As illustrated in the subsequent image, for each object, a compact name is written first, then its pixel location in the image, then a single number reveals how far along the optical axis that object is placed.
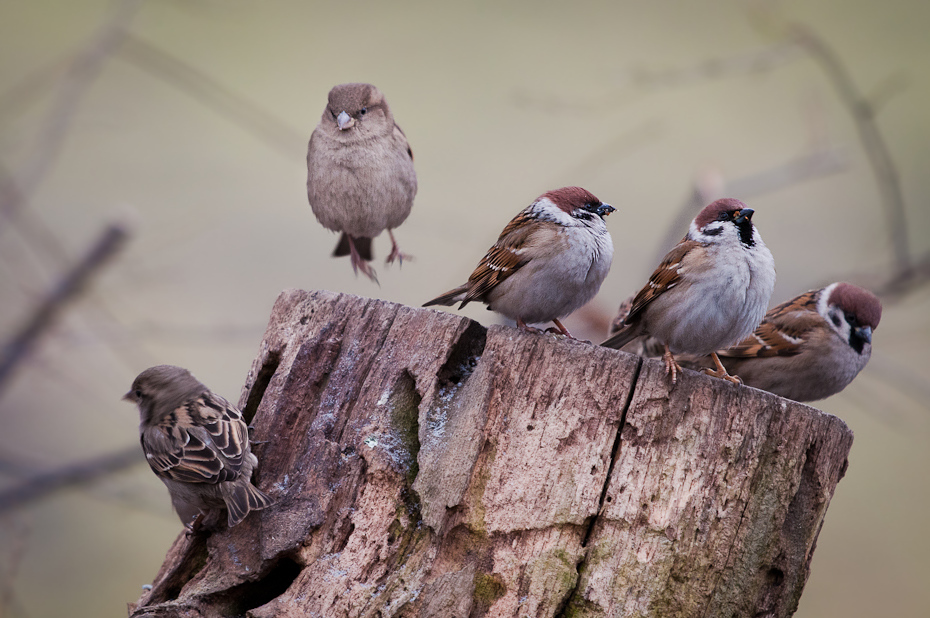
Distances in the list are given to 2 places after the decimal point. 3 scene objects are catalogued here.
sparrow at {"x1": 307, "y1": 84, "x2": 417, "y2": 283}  6.37
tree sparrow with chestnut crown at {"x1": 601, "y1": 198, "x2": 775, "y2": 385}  5.68
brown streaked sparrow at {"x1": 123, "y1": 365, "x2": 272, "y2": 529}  4.92
